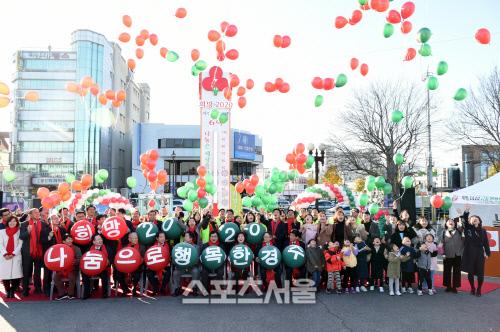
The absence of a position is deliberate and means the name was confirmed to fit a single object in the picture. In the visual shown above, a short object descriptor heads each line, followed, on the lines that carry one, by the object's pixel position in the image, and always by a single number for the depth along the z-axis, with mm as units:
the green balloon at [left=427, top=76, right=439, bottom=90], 10109
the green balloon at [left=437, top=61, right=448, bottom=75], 10162
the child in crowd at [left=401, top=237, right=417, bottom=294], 8016
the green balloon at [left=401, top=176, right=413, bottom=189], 12500
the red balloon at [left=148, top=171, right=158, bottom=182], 14938
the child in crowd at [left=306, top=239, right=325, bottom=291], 7912
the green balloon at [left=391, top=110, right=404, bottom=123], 11750
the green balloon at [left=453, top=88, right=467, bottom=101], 10078
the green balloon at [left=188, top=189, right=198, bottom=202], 13891
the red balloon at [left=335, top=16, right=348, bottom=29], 10039
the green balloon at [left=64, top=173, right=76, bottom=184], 14555
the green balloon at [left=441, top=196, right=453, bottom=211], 11500
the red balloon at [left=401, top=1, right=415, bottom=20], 9391
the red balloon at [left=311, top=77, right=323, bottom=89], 11523
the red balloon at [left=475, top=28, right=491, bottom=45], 9188
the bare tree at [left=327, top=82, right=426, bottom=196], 22844
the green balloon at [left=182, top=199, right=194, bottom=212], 13984
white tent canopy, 10938
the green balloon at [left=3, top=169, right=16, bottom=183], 13914
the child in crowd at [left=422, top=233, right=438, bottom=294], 8078
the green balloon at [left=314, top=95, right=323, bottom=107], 11909
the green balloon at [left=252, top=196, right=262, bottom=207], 15531
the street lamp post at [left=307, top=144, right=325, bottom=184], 17156
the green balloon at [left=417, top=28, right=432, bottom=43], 9727
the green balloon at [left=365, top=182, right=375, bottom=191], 13094
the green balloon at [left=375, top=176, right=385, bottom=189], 12797
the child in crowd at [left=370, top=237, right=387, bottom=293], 8188
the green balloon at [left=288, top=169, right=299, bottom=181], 15677
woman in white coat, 7523
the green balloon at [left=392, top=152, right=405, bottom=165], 12594
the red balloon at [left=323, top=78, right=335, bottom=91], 11398
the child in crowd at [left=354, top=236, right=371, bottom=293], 8141
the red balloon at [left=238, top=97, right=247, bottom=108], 13938
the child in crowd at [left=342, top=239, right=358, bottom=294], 8008
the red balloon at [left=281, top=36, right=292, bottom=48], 11180
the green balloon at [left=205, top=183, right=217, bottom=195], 14387
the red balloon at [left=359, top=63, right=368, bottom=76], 10898
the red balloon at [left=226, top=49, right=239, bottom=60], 12242
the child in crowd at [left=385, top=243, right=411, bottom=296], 7895
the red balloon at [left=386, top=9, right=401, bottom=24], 9578
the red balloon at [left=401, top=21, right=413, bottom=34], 9799
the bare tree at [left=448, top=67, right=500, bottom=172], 20838
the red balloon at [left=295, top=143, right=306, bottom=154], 16156
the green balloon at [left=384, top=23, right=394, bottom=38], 9898
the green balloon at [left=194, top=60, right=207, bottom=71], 12867
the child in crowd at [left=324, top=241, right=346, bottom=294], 7926
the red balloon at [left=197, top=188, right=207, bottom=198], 14089
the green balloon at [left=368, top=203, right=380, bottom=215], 12800
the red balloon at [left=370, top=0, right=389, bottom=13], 9251
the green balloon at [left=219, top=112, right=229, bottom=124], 16266
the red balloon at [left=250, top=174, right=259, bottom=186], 15789
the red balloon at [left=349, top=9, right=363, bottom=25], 9891
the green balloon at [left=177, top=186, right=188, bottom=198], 14939
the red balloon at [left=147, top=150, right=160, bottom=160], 14972
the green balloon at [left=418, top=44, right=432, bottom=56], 10008
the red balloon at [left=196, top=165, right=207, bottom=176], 15113
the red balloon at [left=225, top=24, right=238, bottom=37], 11643
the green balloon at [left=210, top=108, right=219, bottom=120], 16561
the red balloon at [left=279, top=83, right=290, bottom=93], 12602
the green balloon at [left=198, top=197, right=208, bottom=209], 13974
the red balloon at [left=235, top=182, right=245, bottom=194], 16505
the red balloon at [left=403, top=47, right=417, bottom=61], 10070
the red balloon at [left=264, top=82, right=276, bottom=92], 12602
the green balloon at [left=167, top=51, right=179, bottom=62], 12094
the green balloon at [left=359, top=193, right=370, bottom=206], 13320
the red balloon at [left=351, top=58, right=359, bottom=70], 10898
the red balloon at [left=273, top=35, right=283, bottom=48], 11070
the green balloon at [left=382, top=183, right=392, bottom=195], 13030
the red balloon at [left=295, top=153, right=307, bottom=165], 15875
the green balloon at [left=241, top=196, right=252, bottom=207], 15827
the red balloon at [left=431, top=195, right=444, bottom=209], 11520
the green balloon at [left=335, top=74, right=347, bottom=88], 11242
